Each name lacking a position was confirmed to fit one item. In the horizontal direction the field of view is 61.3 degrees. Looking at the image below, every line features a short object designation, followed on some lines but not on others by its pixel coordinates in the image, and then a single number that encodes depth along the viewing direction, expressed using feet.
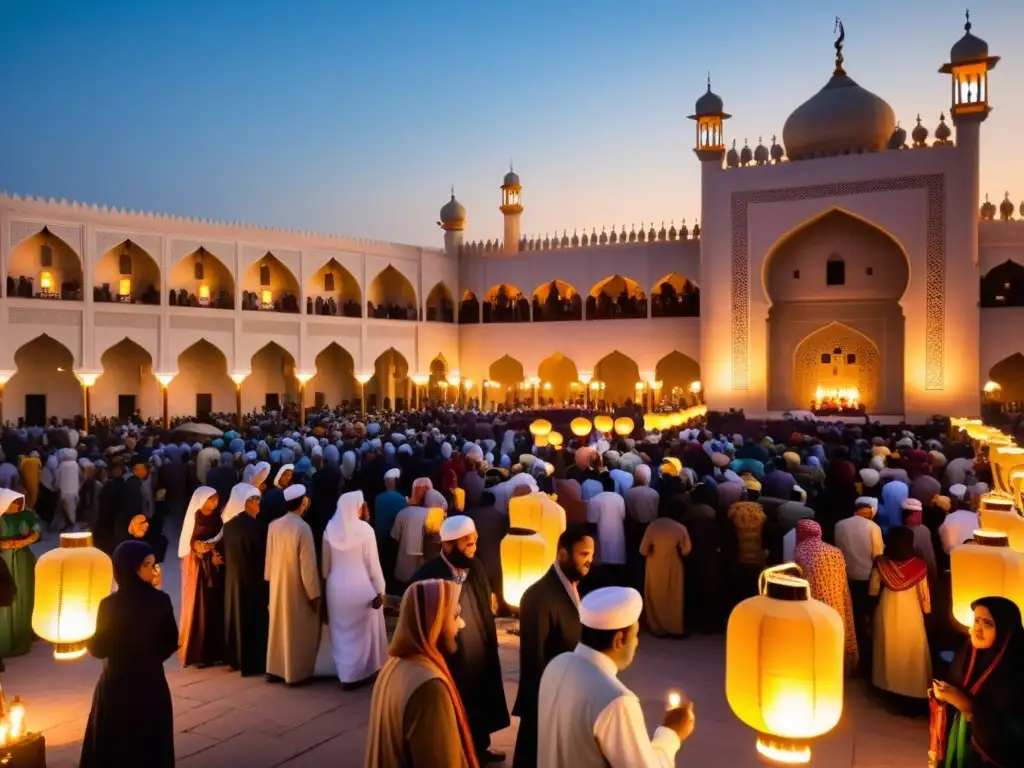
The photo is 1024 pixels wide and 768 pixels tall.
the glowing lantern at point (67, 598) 13.82
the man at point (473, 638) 13.47
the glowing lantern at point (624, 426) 41.14
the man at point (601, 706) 7.07
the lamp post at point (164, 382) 66.69
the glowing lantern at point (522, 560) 16.34
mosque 63.46
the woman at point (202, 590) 18.54
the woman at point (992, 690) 9.39
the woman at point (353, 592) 17.03
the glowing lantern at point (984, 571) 12.99
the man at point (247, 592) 18.10
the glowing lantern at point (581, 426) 40.34
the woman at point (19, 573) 18.71
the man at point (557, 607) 11.62
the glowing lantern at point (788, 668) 8.65
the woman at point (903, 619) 15.52
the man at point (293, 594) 17.30
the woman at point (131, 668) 11.62
